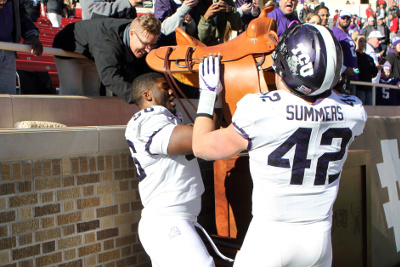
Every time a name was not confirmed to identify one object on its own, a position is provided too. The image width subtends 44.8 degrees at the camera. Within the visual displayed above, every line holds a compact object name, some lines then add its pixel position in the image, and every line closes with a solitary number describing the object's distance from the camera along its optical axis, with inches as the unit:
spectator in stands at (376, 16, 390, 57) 619.5
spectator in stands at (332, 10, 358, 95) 249.1
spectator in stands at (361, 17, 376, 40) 559.2
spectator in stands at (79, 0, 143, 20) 183.8
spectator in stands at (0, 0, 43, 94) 153.4
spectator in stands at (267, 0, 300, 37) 225.6
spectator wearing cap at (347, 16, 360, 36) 649.4
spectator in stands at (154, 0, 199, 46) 183.4
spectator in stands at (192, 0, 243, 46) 201.8
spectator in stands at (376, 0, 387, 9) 925.5
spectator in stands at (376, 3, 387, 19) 845.3
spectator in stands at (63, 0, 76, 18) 504.1
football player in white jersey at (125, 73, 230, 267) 106.3
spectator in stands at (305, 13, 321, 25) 257.3
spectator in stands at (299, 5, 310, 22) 694.5
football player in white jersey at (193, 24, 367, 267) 88.2
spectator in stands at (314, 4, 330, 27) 279.6
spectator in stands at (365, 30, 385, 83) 348.7
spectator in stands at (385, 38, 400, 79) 374.5
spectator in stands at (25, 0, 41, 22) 445.7
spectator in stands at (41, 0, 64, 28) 460.8
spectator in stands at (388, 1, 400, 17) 878.4
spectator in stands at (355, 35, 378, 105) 299.4
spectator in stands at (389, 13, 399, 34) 770.8
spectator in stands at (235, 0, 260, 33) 246.7
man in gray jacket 143.3
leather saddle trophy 115.2
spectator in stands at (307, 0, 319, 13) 822.8
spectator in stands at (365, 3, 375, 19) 869.8
